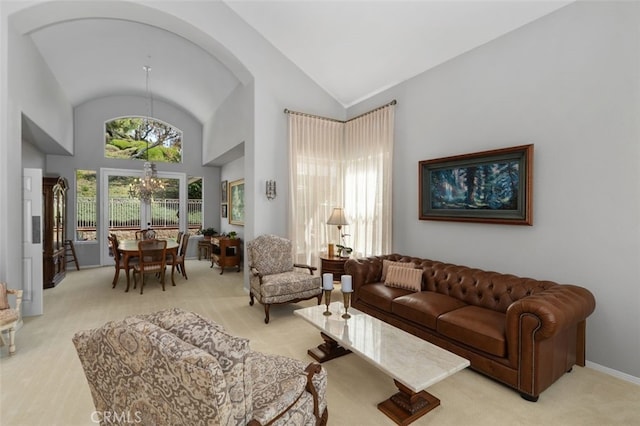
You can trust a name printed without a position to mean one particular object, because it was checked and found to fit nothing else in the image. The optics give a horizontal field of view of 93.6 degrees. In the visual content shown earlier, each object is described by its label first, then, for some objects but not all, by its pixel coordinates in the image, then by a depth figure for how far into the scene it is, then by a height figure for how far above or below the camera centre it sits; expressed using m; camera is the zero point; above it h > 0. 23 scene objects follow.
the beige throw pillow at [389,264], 3.78 -0.69
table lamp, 4.91 -0.13
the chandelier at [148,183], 6.12 +0.55
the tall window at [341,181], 4.82 +0.52
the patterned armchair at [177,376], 1.06 -0.64
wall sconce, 4.94 +0.35
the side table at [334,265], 4.82 -0.89
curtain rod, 4.65 +1.68
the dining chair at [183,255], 5.95 -0.91
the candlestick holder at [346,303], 2.72 -0.86
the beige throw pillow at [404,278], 3.57 -0.82
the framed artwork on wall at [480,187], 3.15 +0.28
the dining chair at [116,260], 5.41 -0.92
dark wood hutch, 5.32 -0.42
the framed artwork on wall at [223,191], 8.32 +0.53
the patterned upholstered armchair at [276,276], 3.88 -0.92
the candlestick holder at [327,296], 2.79 -0.80
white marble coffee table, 1.94 -1.04
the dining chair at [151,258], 5.18 -0.85
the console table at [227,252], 6.61 -0.95
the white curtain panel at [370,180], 4.71 +0.51
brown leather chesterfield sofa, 2.22 -0.97
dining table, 5.22 -0.71
